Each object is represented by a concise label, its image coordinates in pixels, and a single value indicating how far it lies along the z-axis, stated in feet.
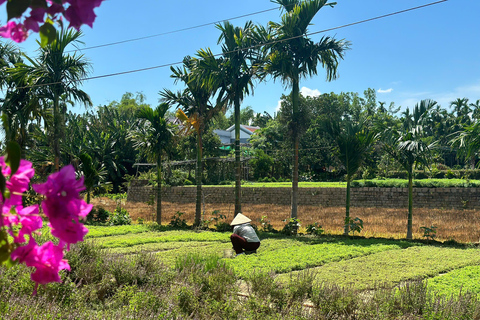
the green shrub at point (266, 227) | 43.94
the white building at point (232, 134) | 178.29
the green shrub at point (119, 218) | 52.95
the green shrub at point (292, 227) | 41.75
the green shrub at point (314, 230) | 40.32
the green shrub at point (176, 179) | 99.81
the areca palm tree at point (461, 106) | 194.90
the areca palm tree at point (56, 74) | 50.57
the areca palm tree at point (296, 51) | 42.47
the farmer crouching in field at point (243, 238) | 30.03
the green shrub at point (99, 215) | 55.16
